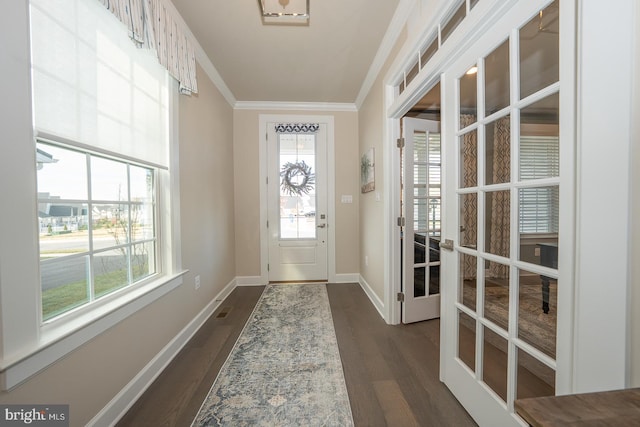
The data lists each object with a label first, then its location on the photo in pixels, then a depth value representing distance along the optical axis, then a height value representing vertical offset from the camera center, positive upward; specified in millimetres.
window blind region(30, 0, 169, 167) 1076 +680
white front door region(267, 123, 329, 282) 3758 +56
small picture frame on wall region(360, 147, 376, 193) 2962 +447
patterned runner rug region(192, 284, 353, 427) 1376 -1147
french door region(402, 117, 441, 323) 2426 -124
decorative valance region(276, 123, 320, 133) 3689 +1174
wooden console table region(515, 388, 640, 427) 517 -448
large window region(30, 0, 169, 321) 1103 +305
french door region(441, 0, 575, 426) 887 -24
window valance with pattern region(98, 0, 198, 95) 1429 +1156
